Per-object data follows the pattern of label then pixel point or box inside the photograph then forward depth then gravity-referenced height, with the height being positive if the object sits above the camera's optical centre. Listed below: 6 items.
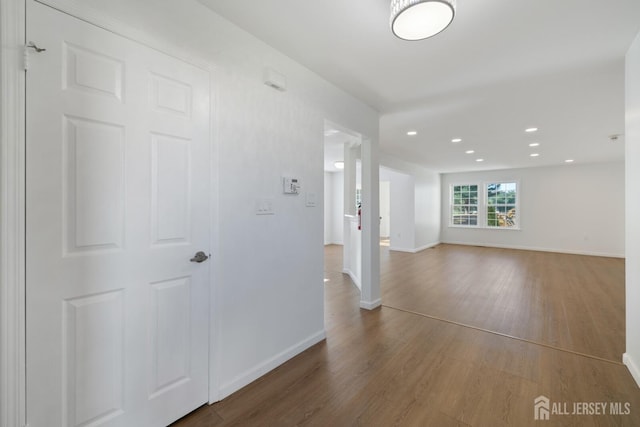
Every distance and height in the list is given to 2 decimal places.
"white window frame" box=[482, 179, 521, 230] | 8.19 +0.24
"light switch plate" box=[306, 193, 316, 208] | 2.43 +0.10
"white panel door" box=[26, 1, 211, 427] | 1.14 -0.09
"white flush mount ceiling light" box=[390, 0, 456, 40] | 1.38 +1.05
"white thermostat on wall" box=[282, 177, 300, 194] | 2.20 +0.21
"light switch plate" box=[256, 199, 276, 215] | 1.99 +0.03
